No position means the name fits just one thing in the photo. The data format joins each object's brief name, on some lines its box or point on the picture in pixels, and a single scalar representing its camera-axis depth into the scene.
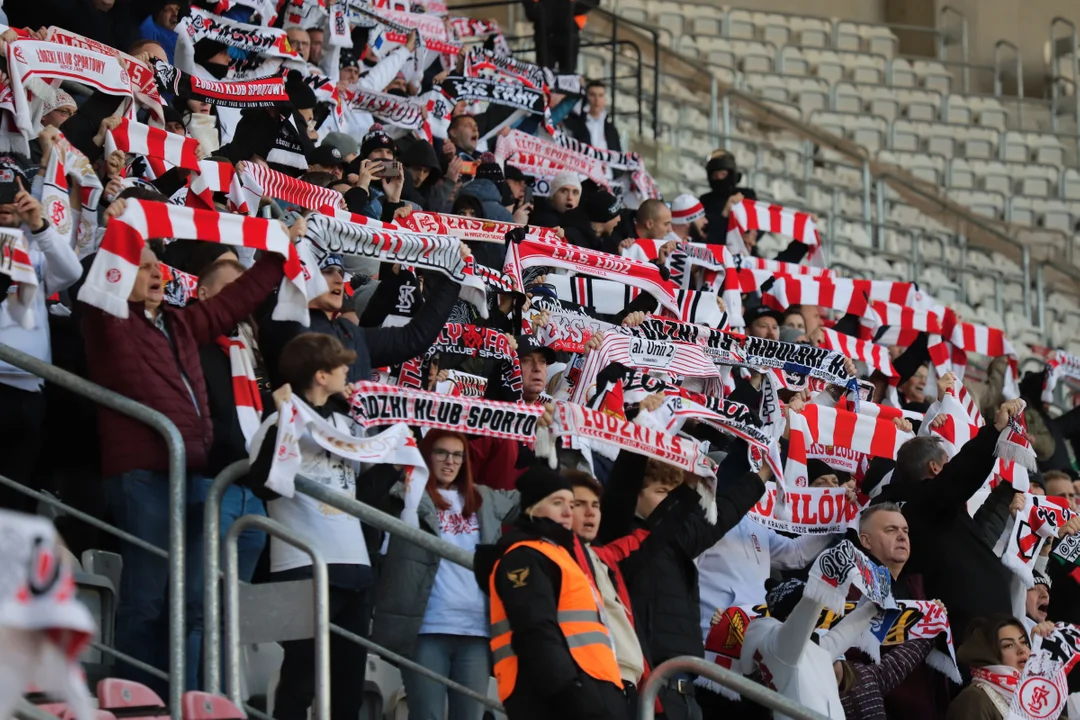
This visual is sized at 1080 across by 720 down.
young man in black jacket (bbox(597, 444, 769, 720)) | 12.22
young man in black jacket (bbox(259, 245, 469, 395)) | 12.91
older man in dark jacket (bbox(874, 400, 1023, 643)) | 14.97
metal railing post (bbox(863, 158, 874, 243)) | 31.26
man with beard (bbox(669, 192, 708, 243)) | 22.86
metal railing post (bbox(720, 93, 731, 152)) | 31.99
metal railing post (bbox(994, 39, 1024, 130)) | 36.44
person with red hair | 12.24
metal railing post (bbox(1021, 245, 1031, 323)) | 30.77
